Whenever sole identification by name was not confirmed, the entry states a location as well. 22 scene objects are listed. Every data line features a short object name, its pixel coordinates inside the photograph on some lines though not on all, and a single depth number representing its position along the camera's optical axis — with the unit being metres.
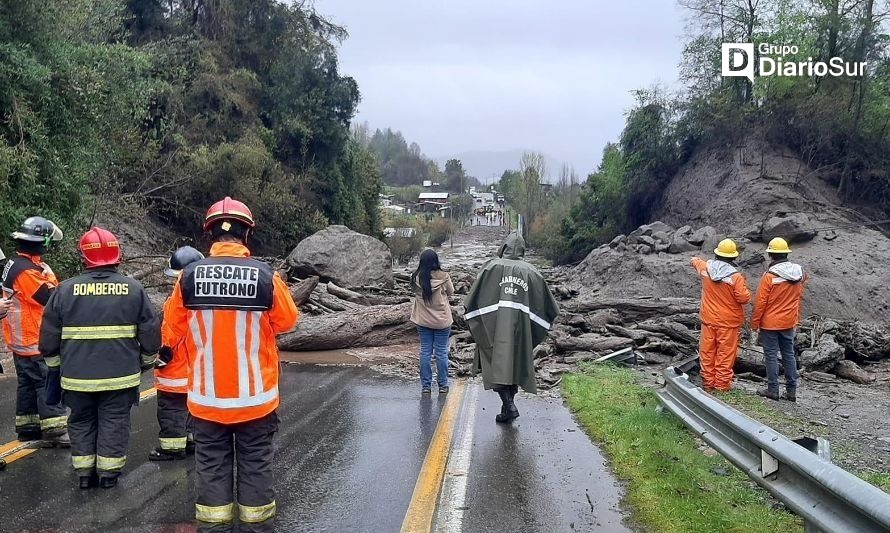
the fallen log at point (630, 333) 12.84
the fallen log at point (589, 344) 12.15
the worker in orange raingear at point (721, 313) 8.91
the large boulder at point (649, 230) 25.67
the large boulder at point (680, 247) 23.03
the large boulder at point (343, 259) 19.25
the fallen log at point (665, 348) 12.51
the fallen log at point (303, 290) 14.90
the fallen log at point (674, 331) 12.82
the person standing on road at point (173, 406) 5.67
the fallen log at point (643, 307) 15.37
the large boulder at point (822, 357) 12.20
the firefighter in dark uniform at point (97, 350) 4.99
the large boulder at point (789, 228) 21.97
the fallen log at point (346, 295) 17.25
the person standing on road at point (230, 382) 3.85
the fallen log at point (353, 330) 12.12
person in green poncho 7.07
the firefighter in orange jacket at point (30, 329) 5.95
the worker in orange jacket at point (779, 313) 9.15
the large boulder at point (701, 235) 23.44
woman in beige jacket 8.58
